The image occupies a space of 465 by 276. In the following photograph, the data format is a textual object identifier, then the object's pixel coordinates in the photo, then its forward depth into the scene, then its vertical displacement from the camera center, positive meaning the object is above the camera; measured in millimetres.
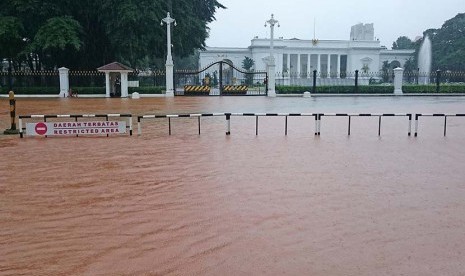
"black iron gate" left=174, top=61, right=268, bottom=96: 45188 +11
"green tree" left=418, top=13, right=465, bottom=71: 75750 +7735
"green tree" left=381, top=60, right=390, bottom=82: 88250 +4553
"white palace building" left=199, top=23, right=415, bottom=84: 84750 +6737
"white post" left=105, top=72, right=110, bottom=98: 40156 +498
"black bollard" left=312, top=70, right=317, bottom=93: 46031 +658
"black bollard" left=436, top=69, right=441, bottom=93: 48294 +1165
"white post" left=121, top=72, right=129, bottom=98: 40266 +417
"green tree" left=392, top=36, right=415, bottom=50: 122875 +12607
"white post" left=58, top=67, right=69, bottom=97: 41375 +721
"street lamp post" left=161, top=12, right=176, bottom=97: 42312 +1717
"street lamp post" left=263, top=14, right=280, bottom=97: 44312 +1151
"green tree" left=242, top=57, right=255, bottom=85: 82875 +4704
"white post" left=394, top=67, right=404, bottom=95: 47719 +948
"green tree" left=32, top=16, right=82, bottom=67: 36562 +4285
